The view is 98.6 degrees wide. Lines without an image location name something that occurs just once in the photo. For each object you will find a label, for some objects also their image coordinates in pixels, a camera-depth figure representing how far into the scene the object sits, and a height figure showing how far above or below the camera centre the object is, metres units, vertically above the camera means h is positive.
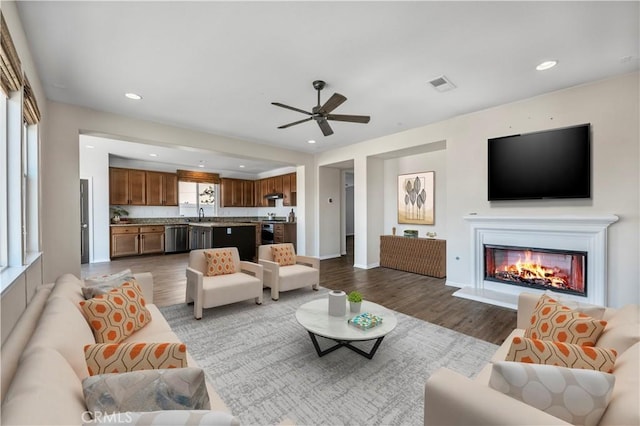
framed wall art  5.53 +0.26
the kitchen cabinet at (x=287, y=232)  7.62 -0.59
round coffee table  2.12 -0.95
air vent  3.02 +1.45
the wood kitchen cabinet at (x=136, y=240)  6.75 -0.71
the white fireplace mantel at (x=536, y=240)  3.15 -0.40
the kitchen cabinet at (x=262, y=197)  9.30 +0.51
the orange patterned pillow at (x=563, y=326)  1.43 -0.63
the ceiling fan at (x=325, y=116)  2.83 +1.05
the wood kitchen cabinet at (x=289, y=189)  8.17 +0.67
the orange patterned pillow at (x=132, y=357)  1.12 -0.61
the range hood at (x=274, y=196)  8.64 +0.51
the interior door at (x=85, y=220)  6.26 -0.17
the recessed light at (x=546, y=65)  2.72 +1.46
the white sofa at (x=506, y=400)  0.87 -0.66
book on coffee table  2.24 -0.92
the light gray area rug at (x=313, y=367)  1.74 -1.25
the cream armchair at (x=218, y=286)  3.13 -0.88
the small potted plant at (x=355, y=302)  2.54 -0.84
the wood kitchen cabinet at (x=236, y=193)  9.20 +0.66
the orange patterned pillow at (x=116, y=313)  1.70 -0.67
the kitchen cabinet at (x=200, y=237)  6.67 -0.64
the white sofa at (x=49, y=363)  0.76 -0.55
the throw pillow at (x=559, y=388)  0.95 -0.64
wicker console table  4.96 -0.85
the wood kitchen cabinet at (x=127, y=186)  7.02 +0.68
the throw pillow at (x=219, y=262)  3.58 -0.67
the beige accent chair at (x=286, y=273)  3.78 -0.88
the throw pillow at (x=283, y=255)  4.20 -0.68
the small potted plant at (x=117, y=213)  7.14 -0.02
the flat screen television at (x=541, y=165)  3.27 +0.58
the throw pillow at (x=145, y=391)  0.91 -0.60
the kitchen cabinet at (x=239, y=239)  6.63 -0.67
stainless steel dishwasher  7.58 -0.73
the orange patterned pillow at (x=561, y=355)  1.14 -0.62
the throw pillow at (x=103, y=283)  1.98 -0.55
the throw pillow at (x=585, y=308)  1.67 -0.60
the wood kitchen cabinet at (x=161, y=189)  7.65 +0.67
